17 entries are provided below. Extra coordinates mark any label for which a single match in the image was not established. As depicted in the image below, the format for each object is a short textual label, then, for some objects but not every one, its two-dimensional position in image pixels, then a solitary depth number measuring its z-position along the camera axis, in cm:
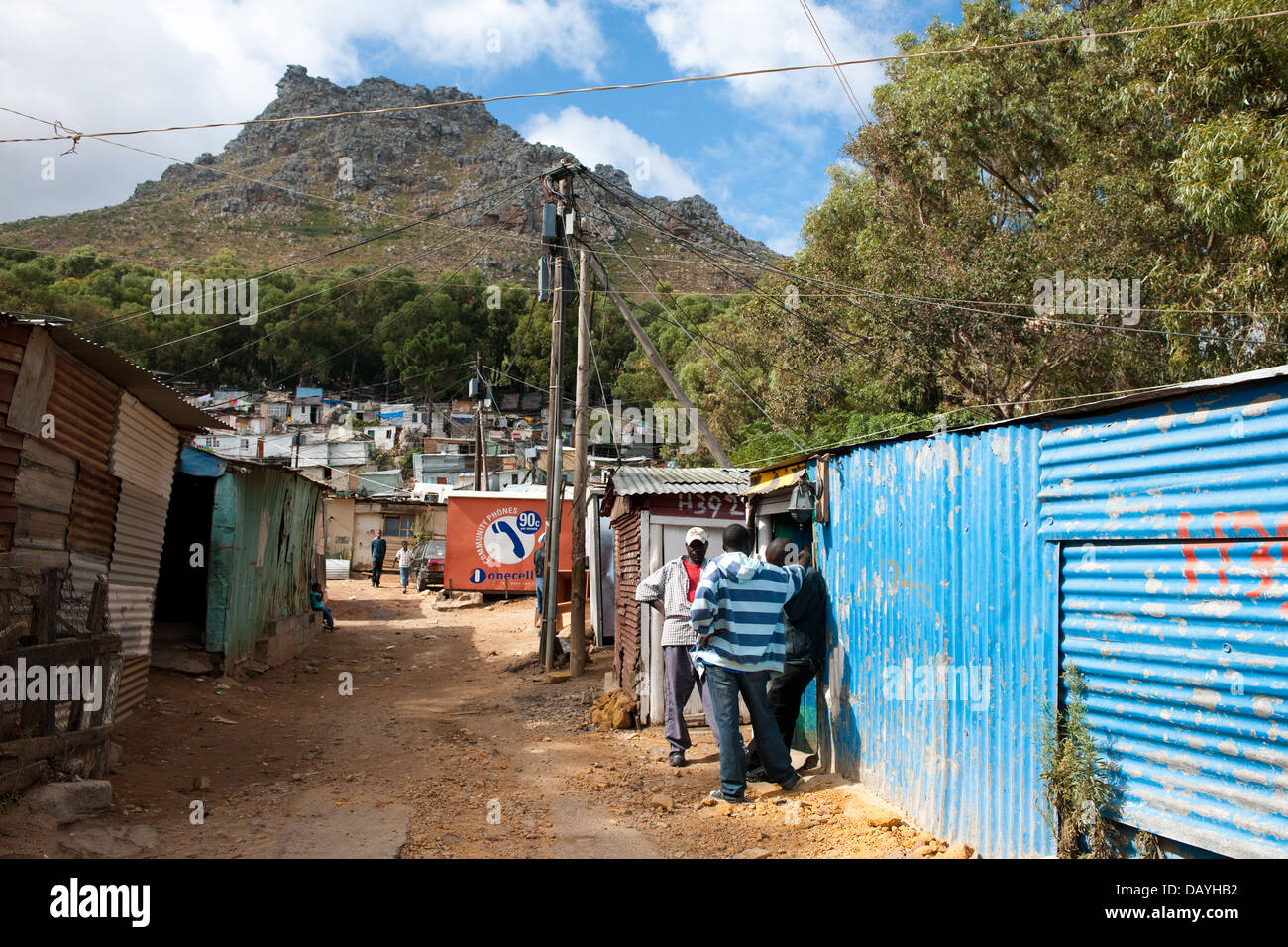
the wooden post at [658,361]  1209
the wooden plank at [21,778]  494
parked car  2673
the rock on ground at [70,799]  511
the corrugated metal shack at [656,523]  966
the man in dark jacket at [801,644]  699
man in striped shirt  639
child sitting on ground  1755
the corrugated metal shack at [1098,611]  323
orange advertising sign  2356
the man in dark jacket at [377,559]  2819
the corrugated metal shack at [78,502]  552
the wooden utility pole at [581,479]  1264
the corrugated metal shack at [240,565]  1113
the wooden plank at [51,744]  509
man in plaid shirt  769
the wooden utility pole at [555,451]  1283
